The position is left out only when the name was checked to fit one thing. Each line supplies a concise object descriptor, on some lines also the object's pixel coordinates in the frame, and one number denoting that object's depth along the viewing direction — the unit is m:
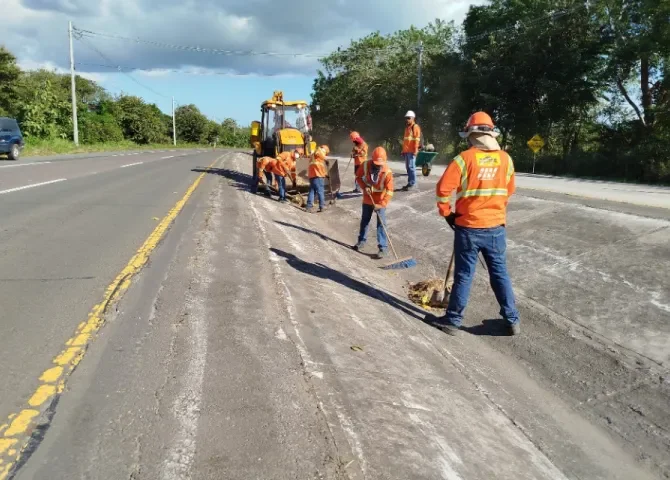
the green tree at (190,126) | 89.38
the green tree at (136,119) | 64.50
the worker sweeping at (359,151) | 12.91
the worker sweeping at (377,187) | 8.67
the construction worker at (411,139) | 13.28
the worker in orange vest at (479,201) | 5.17
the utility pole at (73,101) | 39.56
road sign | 25.00
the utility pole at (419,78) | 37.09
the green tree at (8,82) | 42.66
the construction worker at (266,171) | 14.41
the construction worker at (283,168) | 13.86
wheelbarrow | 16.78
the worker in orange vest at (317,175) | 12.24
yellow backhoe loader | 15.50
